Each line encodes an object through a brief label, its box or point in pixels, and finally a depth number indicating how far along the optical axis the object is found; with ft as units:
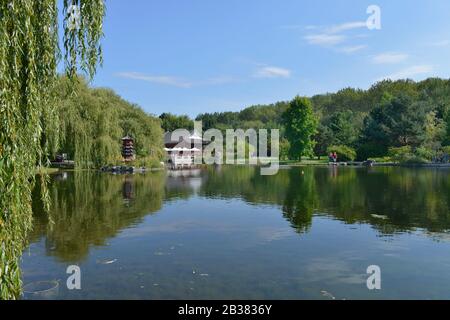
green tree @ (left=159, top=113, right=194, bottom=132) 262.88
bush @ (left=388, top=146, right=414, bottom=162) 157.82
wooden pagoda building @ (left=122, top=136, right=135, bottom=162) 130.82
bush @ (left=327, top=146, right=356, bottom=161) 177.47
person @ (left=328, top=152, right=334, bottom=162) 172.97
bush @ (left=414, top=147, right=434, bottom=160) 154.68
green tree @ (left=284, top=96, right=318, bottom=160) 181.47
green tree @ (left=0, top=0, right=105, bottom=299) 15.12
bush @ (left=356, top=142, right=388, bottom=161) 174.50
